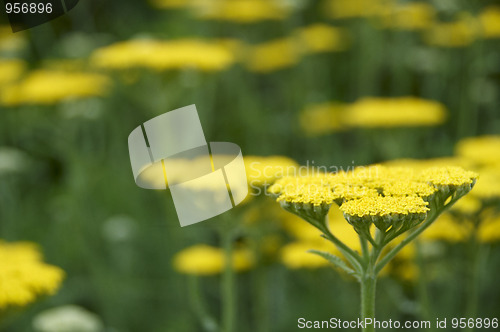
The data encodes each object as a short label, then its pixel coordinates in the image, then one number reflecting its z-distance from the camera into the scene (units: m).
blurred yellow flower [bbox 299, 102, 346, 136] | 2.06
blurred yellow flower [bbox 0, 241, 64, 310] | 1.09
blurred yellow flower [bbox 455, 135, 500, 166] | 1.18
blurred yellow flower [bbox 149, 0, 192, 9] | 2.55
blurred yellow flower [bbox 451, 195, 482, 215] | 1.12
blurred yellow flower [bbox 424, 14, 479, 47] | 2.01
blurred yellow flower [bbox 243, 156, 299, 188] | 1.08
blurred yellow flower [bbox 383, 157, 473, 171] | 1.12
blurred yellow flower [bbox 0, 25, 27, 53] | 2.20
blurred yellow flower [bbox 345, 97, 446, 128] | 1.56
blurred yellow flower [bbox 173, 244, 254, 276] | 1.34
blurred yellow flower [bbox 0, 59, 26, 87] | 1.87
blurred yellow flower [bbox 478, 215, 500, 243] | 1.17
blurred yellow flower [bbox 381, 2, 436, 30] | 2.16
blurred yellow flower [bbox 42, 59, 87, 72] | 2.22
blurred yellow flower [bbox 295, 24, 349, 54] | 2.35
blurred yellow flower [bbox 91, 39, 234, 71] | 1.50
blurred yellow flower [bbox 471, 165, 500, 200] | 1.10
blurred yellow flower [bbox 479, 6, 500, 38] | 1.90
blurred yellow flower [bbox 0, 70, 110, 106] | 1.70
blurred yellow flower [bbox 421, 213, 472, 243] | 1.16
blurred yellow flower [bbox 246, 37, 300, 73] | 2.39
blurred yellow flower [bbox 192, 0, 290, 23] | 2.22
